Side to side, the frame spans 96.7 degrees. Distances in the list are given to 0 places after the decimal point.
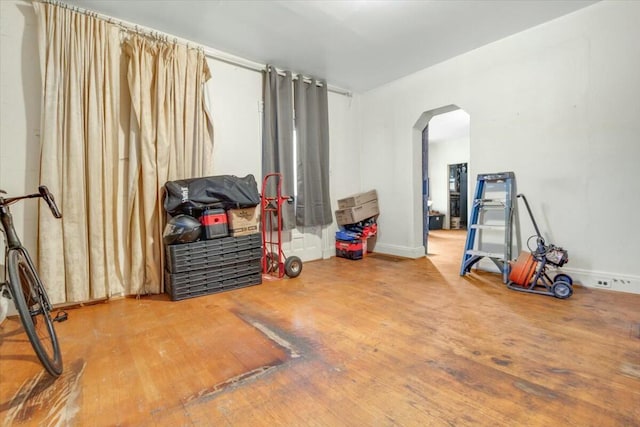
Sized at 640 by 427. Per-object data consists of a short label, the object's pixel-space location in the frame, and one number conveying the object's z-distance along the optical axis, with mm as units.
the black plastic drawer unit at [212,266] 2771
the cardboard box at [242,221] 3102
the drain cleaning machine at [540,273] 2602
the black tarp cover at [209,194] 2816
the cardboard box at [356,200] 4520
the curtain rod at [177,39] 2645
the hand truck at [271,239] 3475
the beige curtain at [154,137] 2840
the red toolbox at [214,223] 2934
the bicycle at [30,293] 1422
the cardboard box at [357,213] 4504
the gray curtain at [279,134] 3850
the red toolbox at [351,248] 4480
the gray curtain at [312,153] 4211
